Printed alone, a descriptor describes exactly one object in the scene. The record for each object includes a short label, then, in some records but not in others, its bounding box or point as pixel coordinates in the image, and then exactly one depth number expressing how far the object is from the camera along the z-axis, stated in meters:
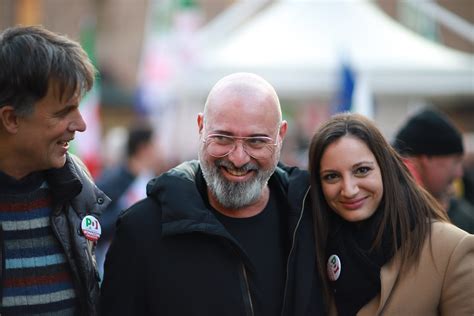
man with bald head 3.18
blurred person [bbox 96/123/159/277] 6.88
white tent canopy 10.08
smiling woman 3.11
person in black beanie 4.93
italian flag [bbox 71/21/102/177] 10.73
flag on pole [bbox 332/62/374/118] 7.59
